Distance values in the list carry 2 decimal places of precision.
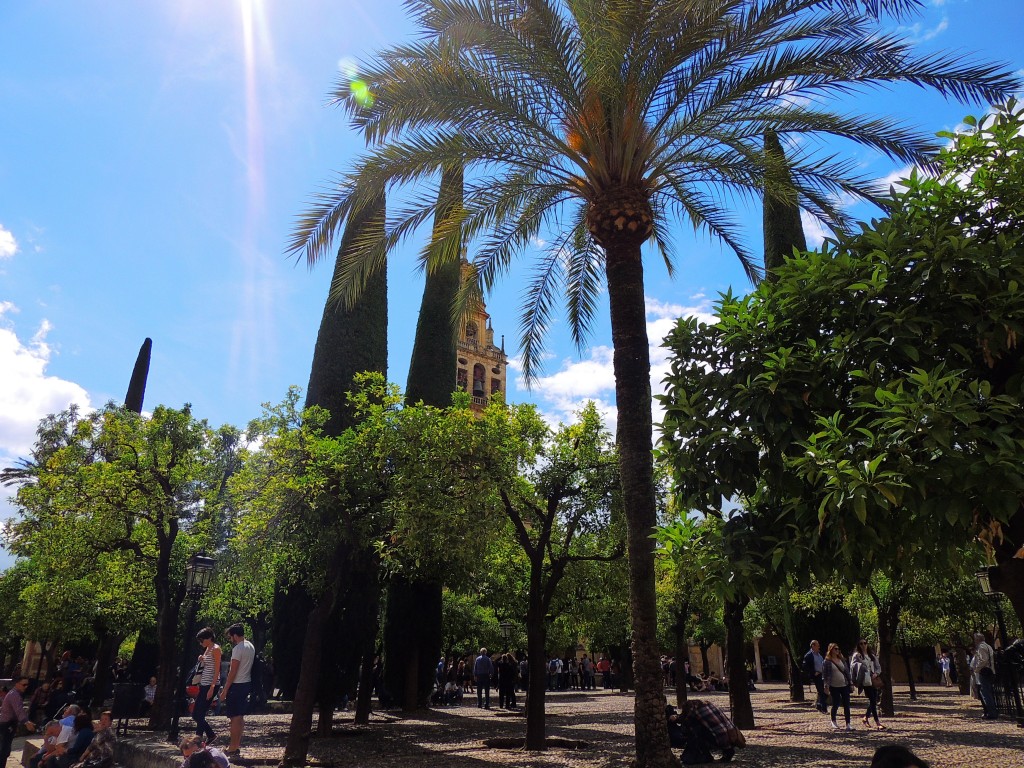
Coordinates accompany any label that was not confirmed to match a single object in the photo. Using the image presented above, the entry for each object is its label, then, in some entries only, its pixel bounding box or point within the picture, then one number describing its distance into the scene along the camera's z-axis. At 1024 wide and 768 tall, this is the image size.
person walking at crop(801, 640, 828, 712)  14.86
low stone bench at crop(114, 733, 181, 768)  10.36
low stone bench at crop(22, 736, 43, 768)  12.75
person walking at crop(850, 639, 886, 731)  13.59
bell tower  49.34
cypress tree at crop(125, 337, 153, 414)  32.62
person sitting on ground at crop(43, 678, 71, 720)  17.61
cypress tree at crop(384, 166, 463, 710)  21.41
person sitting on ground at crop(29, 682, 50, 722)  19.99
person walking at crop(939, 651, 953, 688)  31.59
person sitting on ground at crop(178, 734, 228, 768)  5.71
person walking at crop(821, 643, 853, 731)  13.09
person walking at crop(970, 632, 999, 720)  14.15
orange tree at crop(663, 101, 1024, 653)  3.84
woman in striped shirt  10.55
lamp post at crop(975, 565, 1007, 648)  12.84
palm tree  8.84
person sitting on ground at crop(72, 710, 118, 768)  9.11
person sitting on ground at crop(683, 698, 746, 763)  9.70
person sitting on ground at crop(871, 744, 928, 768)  3.13
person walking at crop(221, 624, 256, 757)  9.78
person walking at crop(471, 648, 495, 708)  22.91
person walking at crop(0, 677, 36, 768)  11.77
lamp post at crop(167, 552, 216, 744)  13.30
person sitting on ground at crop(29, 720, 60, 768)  9.74
